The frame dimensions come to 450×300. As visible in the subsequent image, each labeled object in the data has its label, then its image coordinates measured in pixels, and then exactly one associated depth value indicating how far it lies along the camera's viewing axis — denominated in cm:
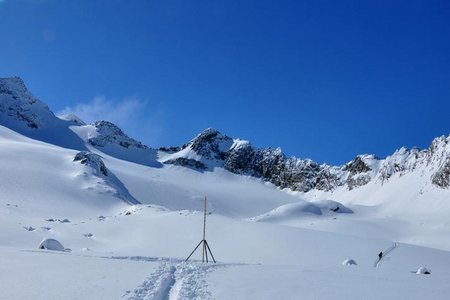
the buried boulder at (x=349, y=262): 2934
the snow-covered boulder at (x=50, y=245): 2930
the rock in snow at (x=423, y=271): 2591
